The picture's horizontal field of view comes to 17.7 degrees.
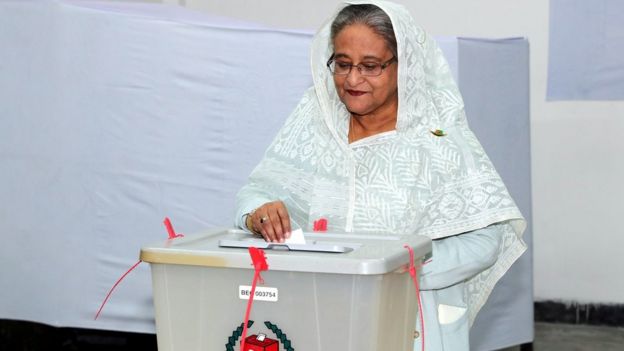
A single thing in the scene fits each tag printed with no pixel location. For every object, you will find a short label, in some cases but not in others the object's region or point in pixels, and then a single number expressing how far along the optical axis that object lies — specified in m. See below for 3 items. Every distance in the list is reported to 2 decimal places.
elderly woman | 3.63
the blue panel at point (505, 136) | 6.21
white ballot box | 3.19
